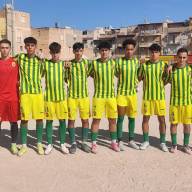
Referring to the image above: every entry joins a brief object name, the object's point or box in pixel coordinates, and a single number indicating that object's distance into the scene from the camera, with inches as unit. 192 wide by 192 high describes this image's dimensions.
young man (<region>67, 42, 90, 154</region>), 314.2
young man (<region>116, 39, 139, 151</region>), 320.8
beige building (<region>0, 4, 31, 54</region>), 2568.9
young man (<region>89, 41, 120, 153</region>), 314.3
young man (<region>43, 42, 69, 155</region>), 309.4
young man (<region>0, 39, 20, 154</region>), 305.0
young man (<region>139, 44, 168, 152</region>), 318.0
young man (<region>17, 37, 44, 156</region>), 306.2
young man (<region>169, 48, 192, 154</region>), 311.3
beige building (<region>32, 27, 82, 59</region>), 2874.0
